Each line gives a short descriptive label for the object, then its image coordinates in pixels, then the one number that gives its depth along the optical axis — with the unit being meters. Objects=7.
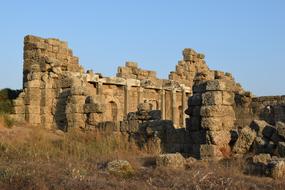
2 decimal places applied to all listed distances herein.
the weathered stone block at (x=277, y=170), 8.56
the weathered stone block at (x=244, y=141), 11.62
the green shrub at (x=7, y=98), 18.77
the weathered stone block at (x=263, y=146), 11.20
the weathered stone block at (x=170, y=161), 9.54
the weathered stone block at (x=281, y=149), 10.61
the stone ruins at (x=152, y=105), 11.95
